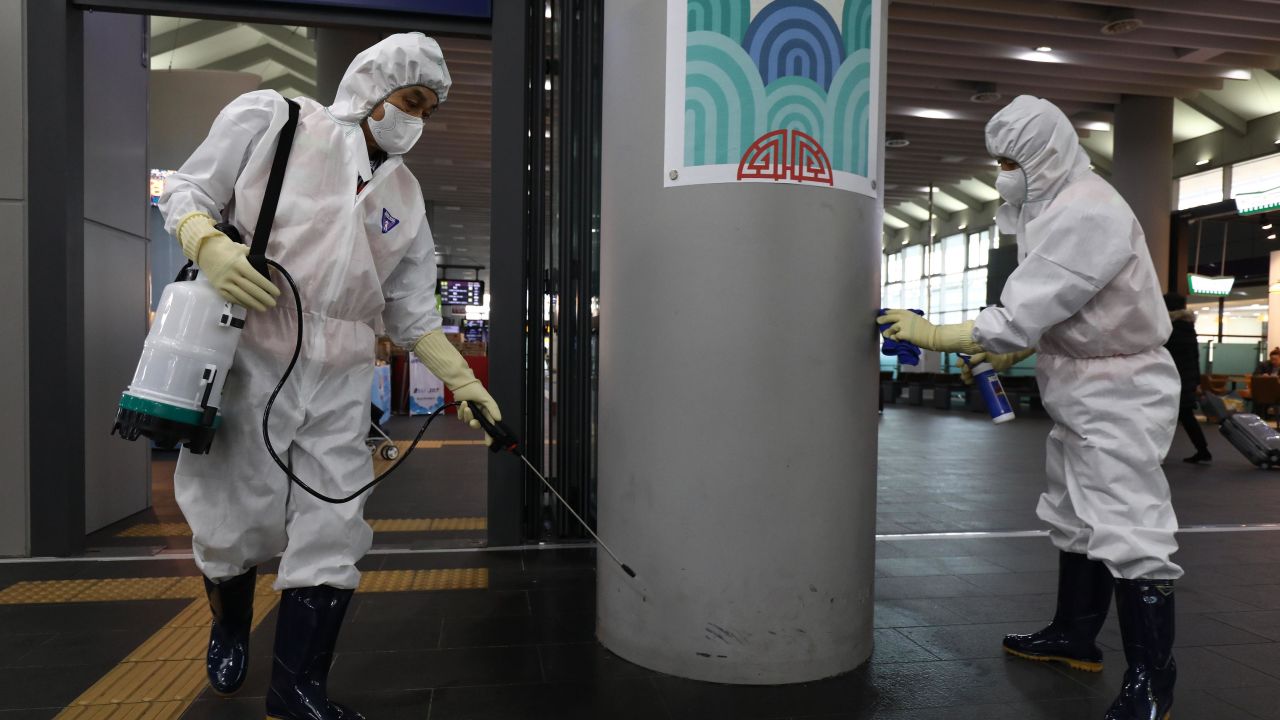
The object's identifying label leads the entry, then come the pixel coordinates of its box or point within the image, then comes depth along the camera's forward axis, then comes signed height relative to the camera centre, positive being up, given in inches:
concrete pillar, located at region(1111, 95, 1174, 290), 448.5 +97.6
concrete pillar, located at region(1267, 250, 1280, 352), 724.0 +27.0
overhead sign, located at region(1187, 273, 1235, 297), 609.6 +42.0
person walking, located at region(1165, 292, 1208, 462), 311.0 -7.5
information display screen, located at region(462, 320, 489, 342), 757.3 -2.7
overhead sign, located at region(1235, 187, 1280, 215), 526.0 +89.7
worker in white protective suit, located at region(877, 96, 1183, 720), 87.0 -2.3
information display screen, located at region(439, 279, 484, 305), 737.6 +31.2
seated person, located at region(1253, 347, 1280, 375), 580.1 -16.9
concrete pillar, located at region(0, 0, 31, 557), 145.3 +5.4
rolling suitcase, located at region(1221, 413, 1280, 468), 300.4 -36.2
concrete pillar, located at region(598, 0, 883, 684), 94.4 -9.3
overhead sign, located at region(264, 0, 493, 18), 152.3 +59.9
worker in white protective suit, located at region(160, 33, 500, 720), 80.6 -3.9
